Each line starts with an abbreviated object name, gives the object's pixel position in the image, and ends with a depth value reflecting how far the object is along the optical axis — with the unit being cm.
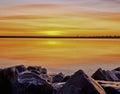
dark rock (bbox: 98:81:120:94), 471
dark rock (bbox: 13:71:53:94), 503
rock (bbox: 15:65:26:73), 639
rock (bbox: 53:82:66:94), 507
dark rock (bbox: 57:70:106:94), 443
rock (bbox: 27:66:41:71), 749
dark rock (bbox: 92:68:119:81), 637
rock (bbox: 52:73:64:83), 674
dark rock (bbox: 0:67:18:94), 531
